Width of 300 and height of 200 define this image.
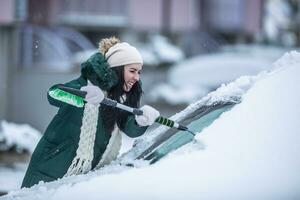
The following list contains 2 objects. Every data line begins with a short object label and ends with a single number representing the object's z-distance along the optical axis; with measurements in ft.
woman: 21.65
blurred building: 69.52
